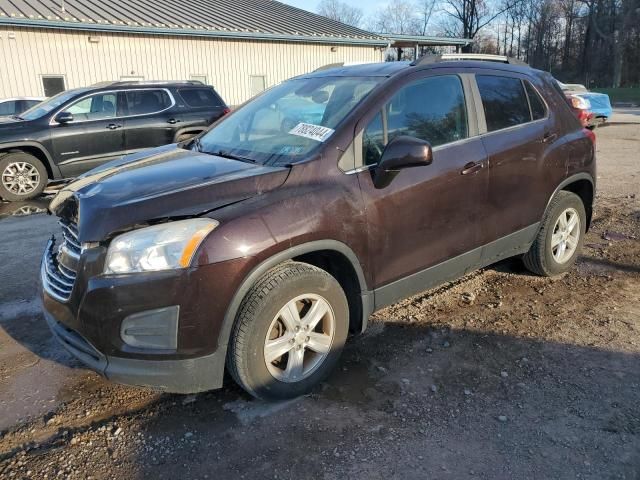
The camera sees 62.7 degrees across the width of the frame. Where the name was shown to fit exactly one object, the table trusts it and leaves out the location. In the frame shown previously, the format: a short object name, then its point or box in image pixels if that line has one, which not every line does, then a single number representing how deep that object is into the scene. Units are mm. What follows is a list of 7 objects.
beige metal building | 15430
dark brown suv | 2586
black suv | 8641
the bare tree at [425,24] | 71250
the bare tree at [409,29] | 73481
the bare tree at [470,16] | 63469
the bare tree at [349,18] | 79625
